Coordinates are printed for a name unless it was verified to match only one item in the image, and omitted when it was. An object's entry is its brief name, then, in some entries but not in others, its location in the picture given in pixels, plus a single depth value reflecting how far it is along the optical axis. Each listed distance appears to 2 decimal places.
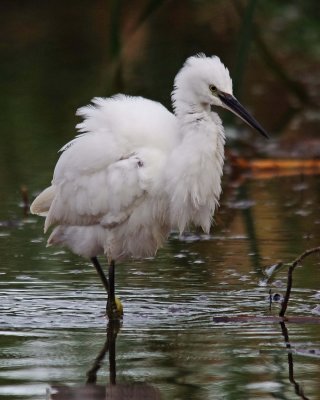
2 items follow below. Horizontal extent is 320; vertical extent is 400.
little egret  15.23
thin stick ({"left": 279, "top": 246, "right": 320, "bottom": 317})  13.99
